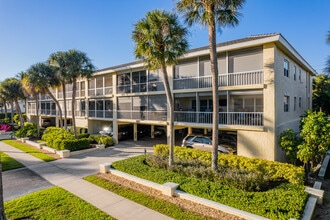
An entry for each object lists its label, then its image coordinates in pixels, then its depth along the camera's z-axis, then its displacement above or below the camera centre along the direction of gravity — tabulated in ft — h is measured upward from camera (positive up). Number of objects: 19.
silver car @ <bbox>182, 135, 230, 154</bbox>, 44.92 -8.87
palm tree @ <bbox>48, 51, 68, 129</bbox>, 63.21 +14.90
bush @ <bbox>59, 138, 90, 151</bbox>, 55.06 -10.66
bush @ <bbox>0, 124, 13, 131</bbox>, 106.59 -10.81
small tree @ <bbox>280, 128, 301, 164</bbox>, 35.07 -6.66
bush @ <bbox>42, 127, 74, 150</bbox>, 57.82 -9.31
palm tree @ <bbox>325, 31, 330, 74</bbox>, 55.29 +11.79
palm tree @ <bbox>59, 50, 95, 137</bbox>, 63.36 +14.25
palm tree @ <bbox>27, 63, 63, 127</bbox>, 68.28 +11.44
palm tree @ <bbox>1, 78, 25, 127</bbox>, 98.22 +9.75
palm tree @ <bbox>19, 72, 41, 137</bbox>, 69.75 +8.24
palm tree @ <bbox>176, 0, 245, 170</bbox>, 29.99 +14.59
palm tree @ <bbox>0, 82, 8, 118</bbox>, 102.27 +5.59
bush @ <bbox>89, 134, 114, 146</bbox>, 64.45 -10.83
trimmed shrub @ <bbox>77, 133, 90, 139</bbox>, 68.21 -10.07
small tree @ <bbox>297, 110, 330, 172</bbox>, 31.48 -4.93
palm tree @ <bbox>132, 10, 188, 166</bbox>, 34.42 +12.43
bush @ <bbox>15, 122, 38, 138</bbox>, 80.12 -10.11
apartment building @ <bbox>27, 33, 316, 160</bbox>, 39.68 +4.50
